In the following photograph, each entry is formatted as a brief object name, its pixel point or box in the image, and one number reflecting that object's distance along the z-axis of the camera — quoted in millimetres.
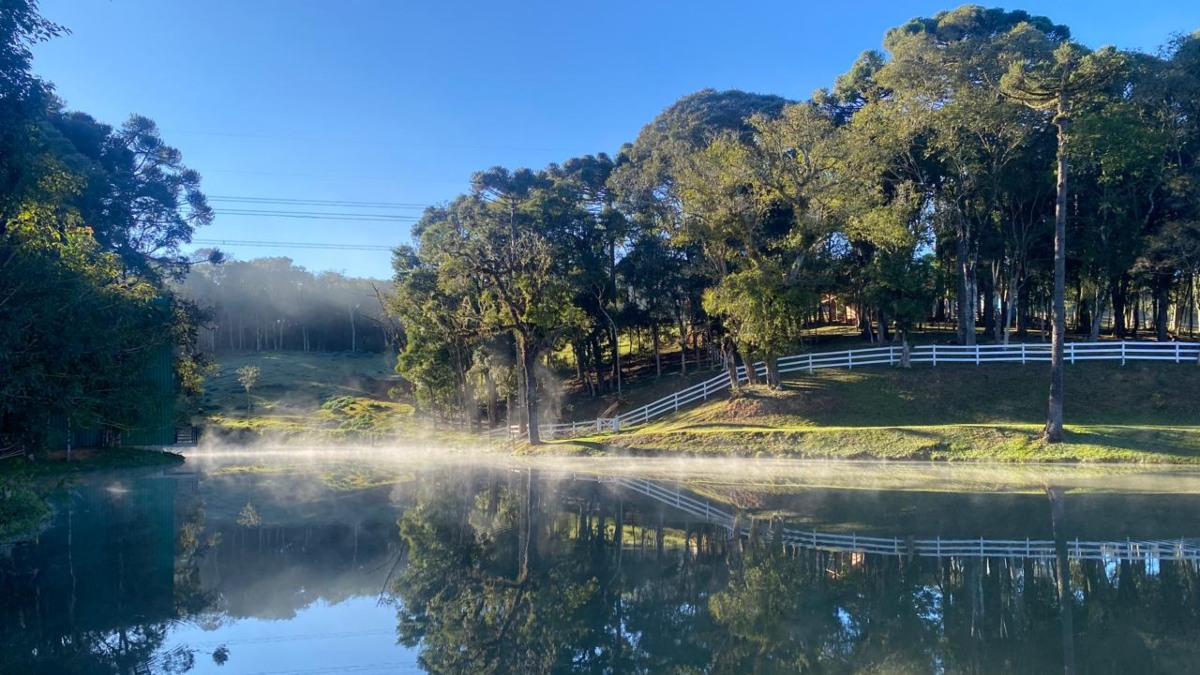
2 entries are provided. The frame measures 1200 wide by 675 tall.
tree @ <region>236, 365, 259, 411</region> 59906
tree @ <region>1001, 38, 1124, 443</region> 23141
